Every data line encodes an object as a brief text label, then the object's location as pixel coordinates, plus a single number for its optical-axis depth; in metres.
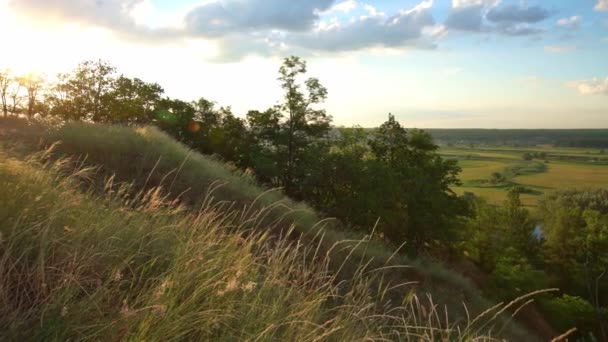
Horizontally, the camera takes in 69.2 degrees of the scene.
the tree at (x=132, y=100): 30.92
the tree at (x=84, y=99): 30.48
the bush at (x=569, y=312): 33.25
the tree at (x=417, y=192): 29.25
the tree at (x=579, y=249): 43.66
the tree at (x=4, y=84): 28.53
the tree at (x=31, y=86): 30.27
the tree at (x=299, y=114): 33.00
